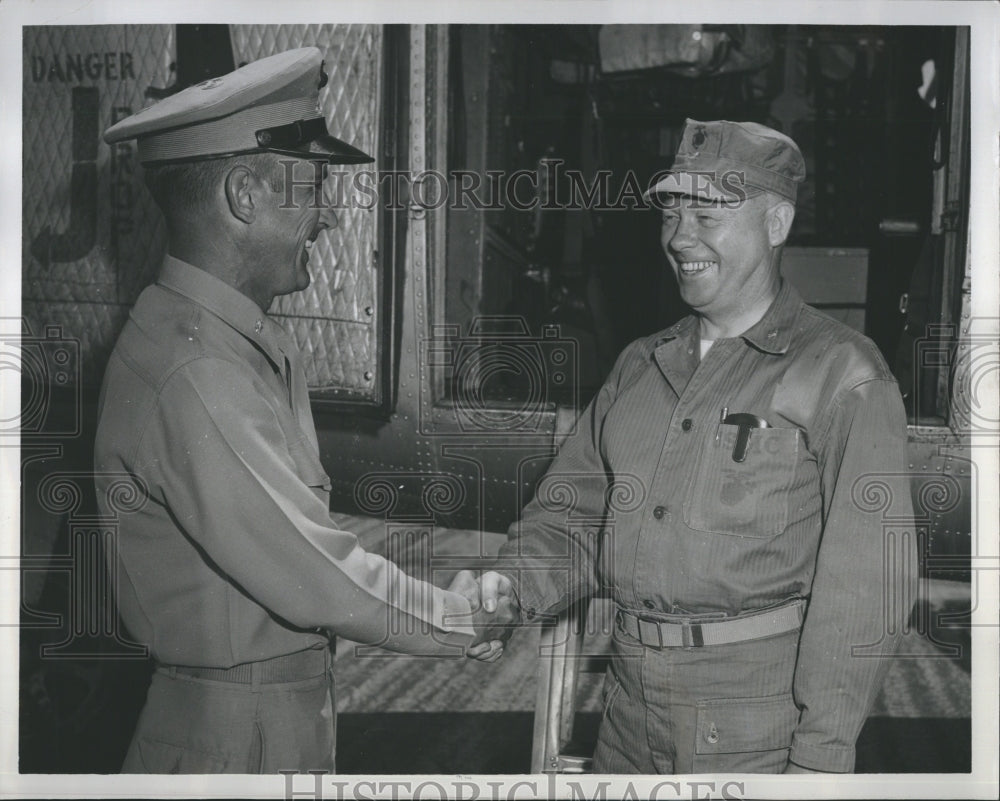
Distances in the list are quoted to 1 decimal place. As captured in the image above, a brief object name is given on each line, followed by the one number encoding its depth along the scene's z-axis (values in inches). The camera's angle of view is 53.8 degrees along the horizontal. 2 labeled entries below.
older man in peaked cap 84.3
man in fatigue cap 83.0
